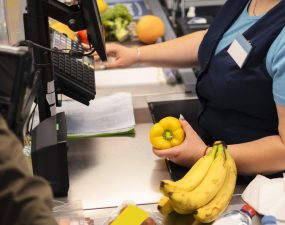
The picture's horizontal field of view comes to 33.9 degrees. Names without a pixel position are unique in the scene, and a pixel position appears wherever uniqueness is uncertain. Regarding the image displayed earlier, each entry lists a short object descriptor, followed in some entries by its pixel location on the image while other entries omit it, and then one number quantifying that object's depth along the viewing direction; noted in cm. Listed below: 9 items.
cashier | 124
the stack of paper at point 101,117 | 150
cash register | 114
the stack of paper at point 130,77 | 185
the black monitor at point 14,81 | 64
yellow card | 112
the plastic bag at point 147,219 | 114
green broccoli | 213
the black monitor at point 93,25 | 109
